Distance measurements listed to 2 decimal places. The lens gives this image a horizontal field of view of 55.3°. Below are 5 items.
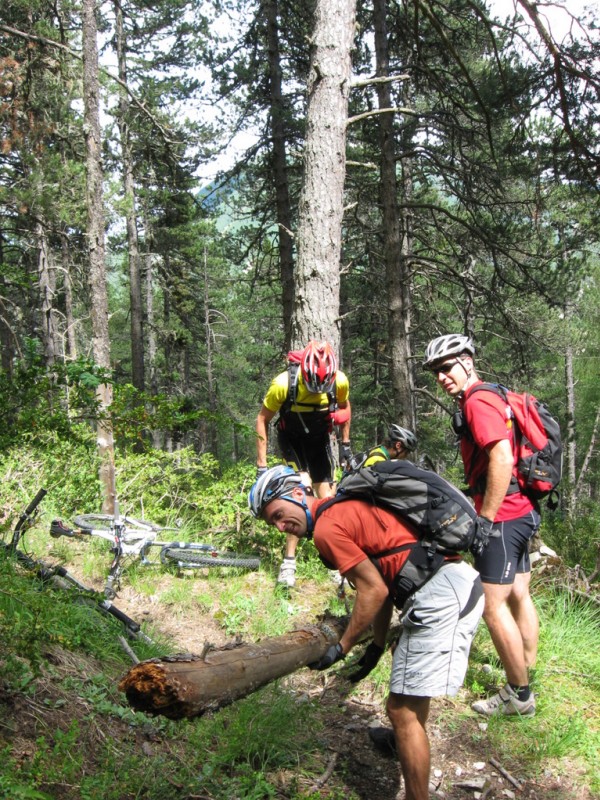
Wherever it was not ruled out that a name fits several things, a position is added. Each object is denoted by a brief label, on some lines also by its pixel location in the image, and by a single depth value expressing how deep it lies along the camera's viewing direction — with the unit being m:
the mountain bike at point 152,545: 5.50
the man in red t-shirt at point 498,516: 3.59
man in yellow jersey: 5.12
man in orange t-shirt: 2.78
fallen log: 2.32
